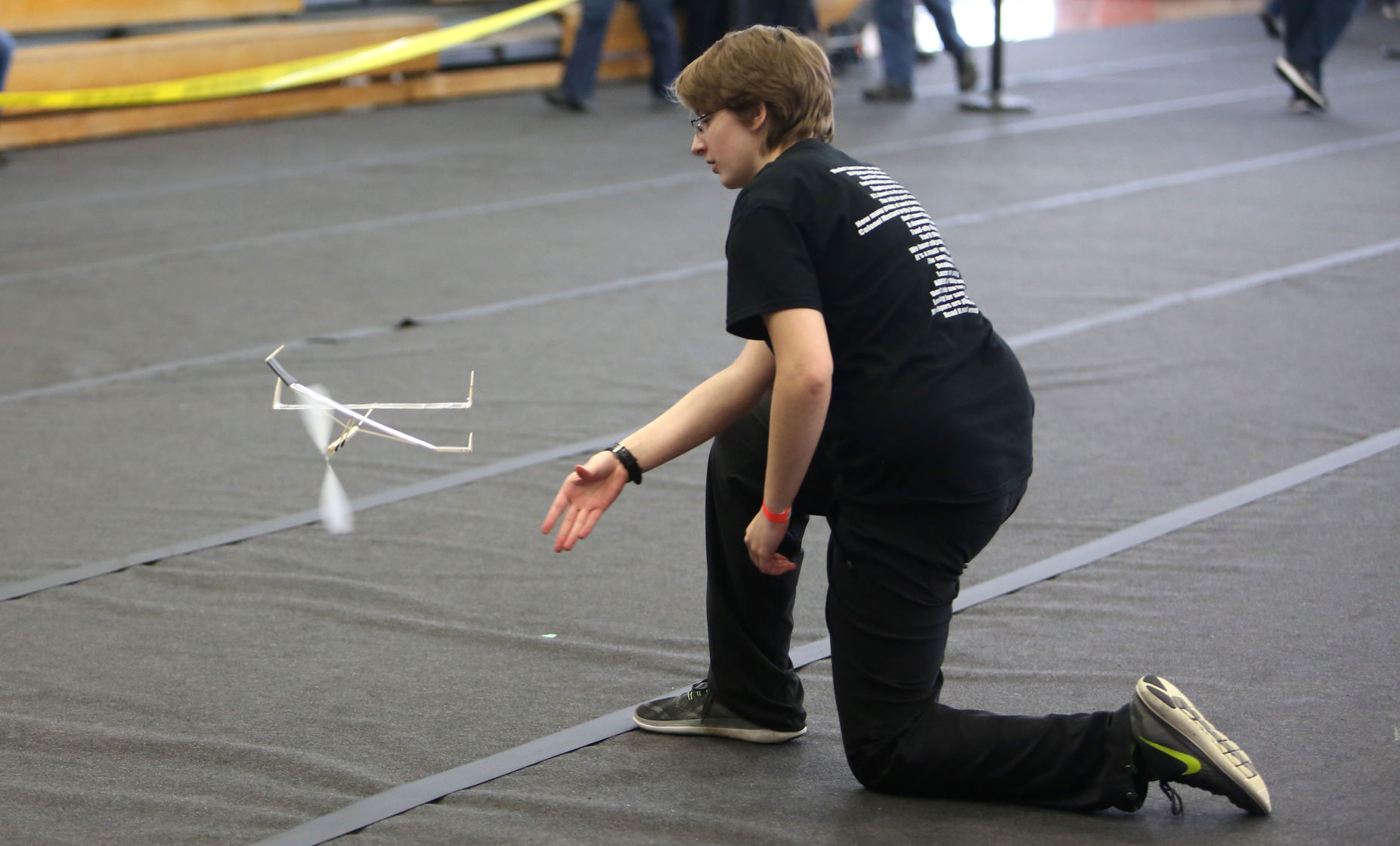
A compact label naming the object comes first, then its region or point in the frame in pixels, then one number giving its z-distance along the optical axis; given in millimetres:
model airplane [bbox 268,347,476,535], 3527
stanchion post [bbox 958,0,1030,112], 15516
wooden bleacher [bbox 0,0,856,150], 15289
